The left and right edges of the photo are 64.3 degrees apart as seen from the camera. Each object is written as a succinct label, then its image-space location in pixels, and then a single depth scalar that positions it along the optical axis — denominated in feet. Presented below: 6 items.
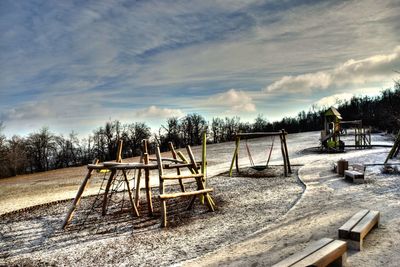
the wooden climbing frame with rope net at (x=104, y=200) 28.43
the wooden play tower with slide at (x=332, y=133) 76.49
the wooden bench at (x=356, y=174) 37.24
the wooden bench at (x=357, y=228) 18.01
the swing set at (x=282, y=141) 49.10
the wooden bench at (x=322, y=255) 14.25
